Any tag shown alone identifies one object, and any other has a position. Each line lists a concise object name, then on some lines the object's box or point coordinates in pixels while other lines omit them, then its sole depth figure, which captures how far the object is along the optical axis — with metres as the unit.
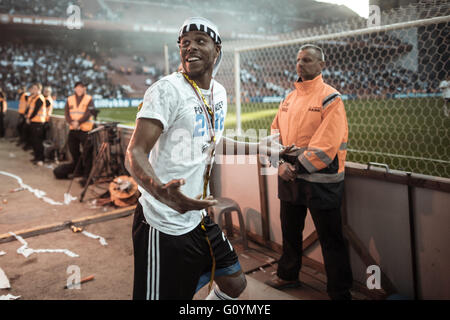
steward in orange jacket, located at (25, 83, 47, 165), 10.14
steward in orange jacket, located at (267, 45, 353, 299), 2.84
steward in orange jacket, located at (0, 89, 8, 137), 14.64
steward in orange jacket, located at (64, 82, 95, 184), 8.02
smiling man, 1.75
